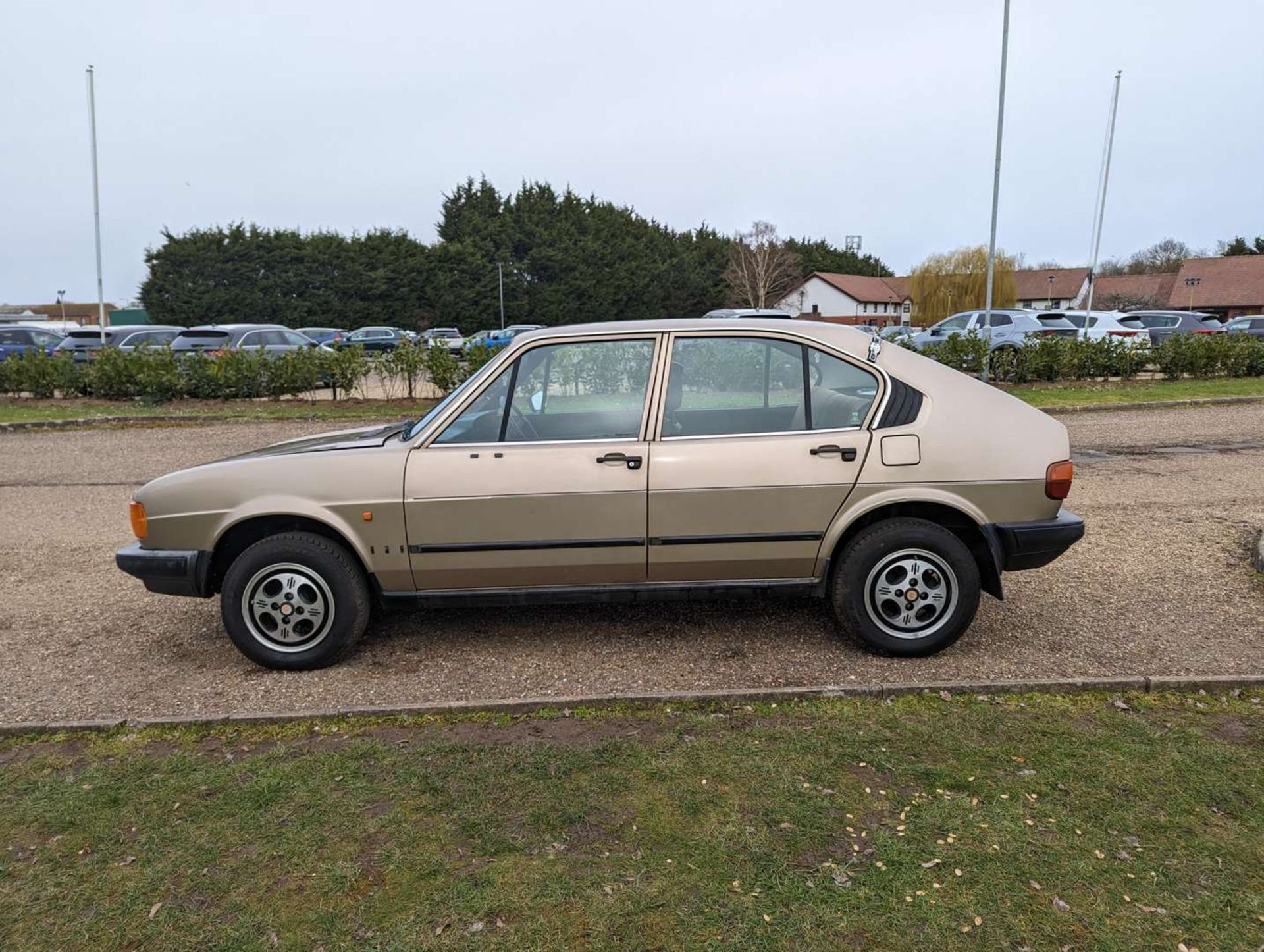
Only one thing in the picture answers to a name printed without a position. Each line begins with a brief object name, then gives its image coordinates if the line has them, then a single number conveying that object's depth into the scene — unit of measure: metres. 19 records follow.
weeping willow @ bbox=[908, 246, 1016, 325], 65.12
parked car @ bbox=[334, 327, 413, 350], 34.41
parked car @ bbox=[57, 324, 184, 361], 22.14
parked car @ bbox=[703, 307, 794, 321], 28.23
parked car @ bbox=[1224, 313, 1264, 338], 28.47
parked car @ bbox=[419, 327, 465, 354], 16.91
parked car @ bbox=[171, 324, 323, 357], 21.75
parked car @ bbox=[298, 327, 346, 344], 33.72
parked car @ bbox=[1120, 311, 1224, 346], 24.77
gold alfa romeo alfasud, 4.45
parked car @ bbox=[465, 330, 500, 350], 17.47
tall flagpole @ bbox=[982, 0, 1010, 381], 22.33
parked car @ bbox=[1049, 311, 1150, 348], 19.42
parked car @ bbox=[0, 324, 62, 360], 23.52
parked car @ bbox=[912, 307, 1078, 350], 19.36
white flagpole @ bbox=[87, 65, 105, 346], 29.88
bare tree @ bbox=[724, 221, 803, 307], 67.69
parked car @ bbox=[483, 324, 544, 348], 22.85
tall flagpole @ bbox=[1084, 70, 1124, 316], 36.56
